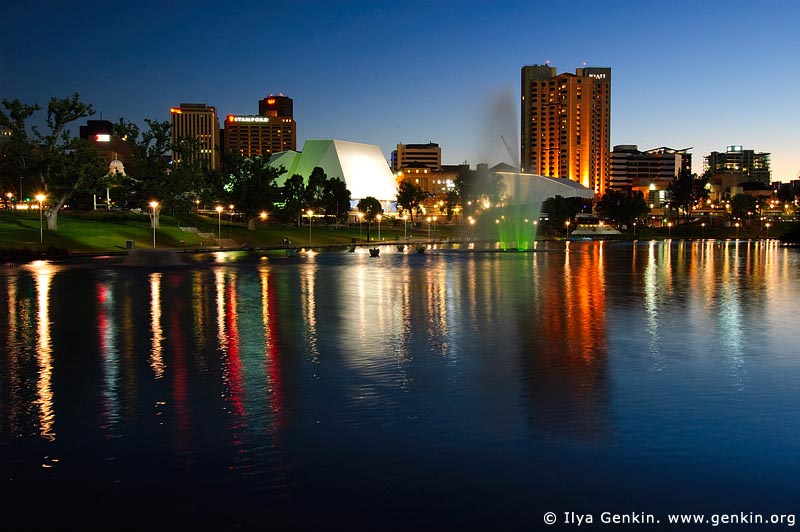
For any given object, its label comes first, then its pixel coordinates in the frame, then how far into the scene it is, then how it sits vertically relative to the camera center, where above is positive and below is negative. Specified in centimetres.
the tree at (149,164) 8238 +742
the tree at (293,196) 10956 +494
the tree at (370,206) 13250 +408
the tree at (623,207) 15988 +415
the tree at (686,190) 18212 +842
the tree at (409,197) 15075 +645
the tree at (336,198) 12644 +523
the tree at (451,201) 15054 +537
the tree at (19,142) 6925 +851
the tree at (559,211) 14400 +306
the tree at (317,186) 11900 +672
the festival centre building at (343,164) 18850 +1647
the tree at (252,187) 9625 +569
